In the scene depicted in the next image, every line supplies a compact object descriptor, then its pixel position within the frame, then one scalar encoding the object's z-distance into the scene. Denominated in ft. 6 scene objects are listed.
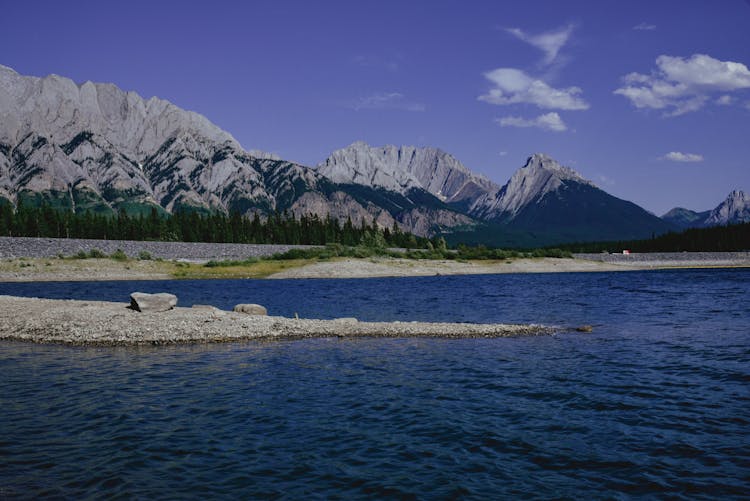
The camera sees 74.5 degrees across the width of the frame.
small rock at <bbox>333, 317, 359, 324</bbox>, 116.26
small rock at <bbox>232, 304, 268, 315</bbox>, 128.67
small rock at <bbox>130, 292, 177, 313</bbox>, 117.50
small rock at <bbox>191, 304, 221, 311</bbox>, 125.70
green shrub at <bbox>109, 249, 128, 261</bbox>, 343.30
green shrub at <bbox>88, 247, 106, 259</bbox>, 341.00
